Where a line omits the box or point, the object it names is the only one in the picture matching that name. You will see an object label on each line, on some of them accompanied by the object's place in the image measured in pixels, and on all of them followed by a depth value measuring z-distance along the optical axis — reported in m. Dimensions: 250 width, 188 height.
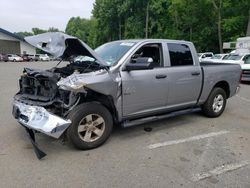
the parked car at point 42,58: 58.09
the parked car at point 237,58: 14.86
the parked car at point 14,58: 47.03
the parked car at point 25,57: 50.80
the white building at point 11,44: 52.34
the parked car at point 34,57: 54.03
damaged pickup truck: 4.08
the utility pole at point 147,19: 44.60
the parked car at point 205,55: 26.98
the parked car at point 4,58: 46.25
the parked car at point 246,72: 13.55
